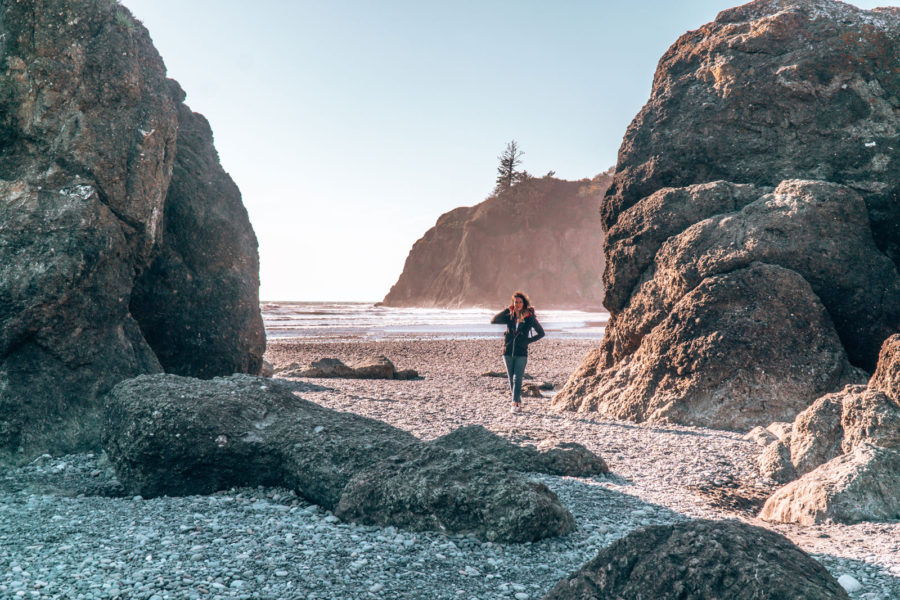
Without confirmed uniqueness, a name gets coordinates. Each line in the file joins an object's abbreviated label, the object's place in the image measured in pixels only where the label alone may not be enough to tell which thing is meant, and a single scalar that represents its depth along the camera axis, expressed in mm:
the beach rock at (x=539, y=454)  6625
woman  10898
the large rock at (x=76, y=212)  7098
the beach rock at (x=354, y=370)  15523
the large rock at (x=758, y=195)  9047
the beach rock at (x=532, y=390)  13305
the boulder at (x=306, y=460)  4637
